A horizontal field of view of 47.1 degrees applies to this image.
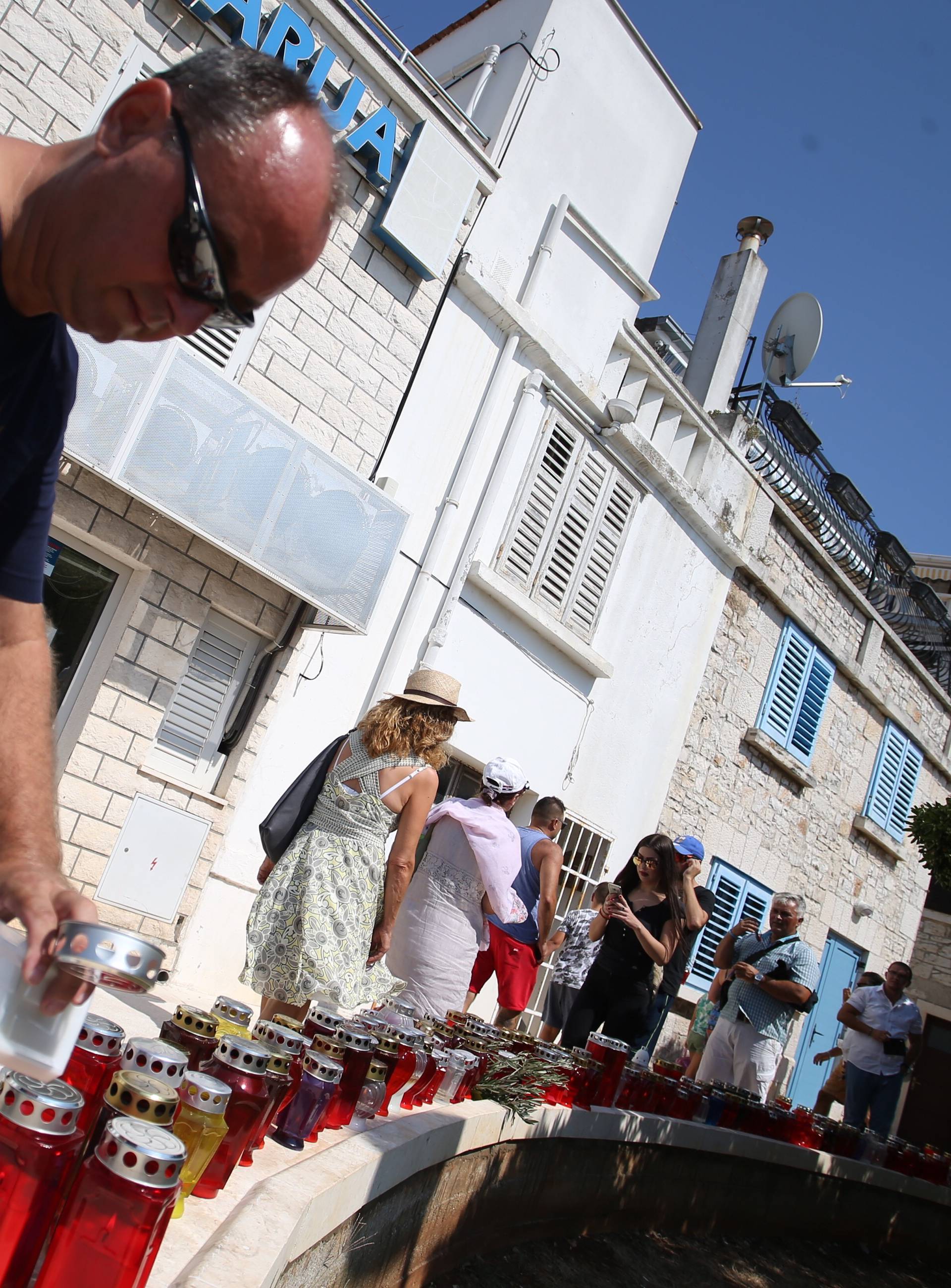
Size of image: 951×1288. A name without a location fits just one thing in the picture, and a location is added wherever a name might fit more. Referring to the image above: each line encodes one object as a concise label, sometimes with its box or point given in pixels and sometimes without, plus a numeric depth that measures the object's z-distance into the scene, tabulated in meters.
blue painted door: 13.66
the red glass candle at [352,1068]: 2.74
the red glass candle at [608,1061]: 4.82
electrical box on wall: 6.82
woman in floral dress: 3.99
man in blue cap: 6.09
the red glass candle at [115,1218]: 1.40
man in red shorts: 5.74
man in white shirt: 8.38
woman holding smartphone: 5.79
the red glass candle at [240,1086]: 2.05
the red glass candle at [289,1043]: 2.41
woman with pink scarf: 4.78
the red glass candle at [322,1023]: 2.77
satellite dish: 13.48
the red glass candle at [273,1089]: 2.17
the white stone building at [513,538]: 6.93
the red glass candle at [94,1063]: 1.72
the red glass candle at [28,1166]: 1.37
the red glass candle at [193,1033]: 2.17
